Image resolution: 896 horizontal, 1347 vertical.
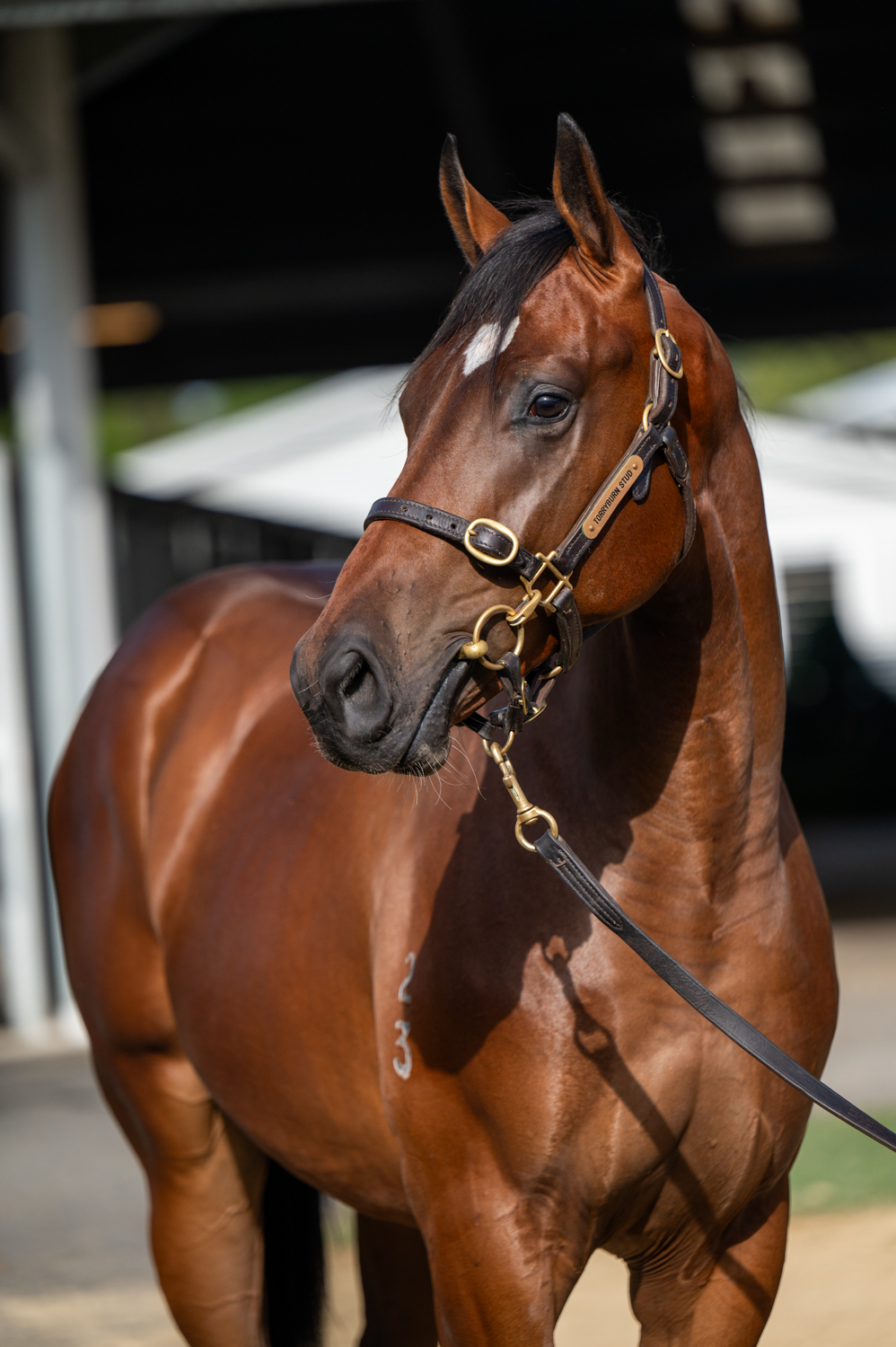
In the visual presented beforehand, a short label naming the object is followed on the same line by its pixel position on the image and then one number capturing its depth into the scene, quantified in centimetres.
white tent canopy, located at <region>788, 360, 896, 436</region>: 3969
